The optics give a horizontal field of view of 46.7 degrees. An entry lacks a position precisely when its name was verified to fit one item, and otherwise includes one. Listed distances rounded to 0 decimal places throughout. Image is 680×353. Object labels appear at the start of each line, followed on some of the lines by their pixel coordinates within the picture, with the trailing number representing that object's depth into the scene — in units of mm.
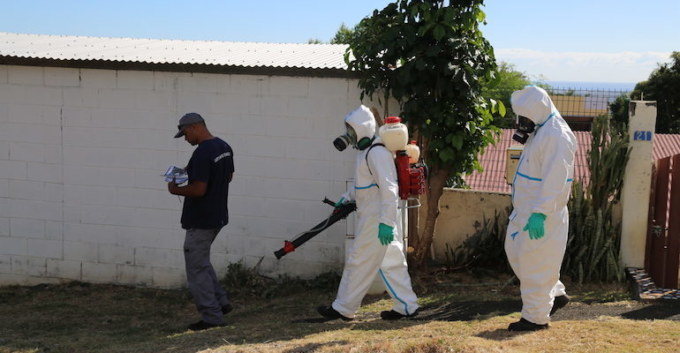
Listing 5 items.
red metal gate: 7449
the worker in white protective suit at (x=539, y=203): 5527
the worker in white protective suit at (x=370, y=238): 6285
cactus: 7852
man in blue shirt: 6496
